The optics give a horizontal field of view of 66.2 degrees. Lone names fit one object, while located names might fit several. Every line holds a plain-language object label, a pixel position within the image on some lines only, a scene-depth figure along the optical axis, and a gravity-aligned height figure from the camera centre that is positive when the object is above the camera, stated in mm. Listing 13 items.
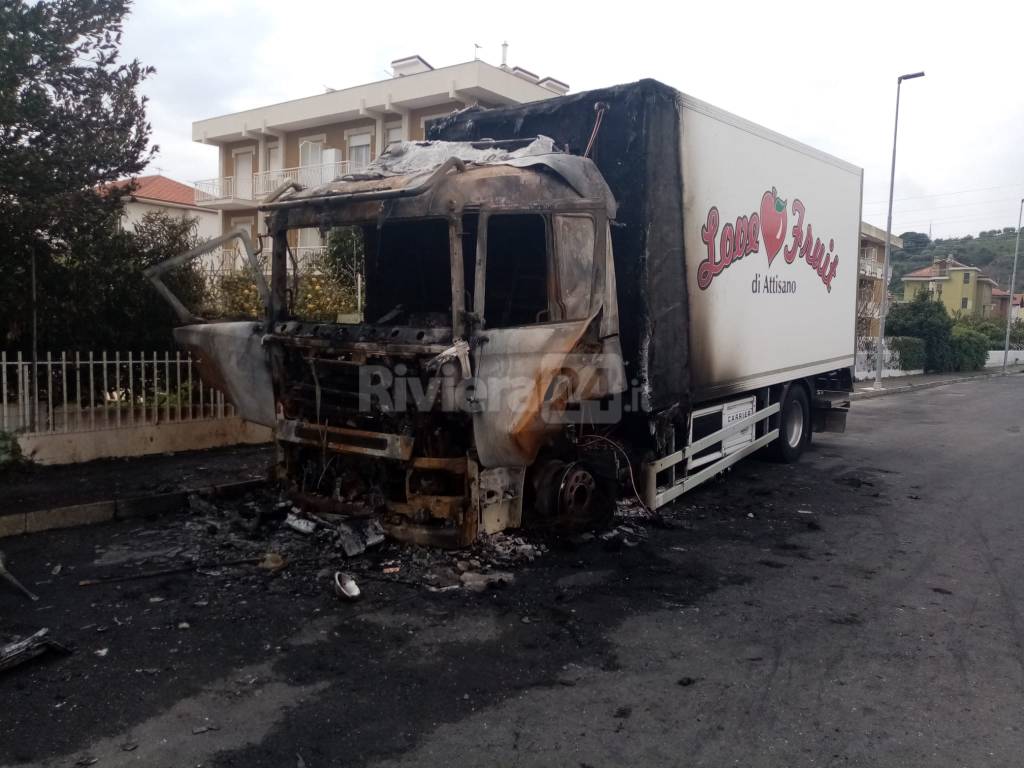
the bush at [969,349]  36531 -881
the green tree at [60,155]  7867 +1664
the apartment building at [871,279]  32753 +2450
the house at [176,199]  30762 +4958
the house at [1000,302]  79750 +2941
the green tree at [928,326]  34062 +144
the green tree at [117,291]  8609 +263
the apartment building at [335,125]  24609 +6923
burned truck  5238 -44
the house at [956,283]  70188 +4253
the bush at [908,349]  32375 -834
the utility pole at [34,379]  7961 -684
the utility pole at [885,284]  24208 +1389
